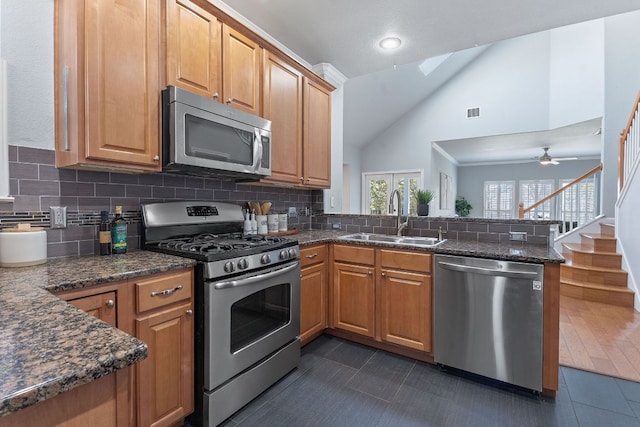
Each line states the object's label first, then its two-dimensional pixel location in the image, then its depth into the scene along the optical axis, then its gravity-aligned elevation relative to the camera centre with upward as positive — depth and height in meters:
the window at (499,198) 9.58 +0.33
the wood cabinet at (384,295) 2.21 -0.68
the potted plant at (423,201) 2.91 +0.07
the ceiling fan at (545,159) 6.80 +1.10
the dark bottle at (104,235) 1.68 -0.16
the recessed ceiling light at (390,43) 2.70 +1.49
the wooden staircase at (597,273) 3.59 -0.82
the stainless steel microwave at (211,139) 1.75 +0.44
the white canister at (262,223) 2.67 -0.14
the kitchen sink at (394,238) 2.68 -0.28
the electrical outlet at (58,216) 1.59 -0.05
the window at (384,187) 7.20 +0.52
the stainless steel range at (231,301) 1.57 -0.54
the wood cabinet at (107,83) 1.48 +0.63
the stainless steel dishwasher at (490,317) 1.84 -0.70
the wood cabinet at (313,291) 2.36 -0.68
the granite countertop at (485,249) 1.87 -0.28
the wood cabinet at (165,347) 1.38 -0.68
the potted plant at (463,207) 9.77 +0.04
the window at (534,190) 9.18 +0.56
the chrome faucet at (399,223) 2.84 -0.14
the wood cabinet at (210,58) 1.80 +0.98
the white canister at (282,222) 2.88 -0.14
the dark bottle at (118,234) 1.70 -0.15
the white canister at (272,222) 2.76 -0.14
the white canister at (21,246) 1.36 -0.18
